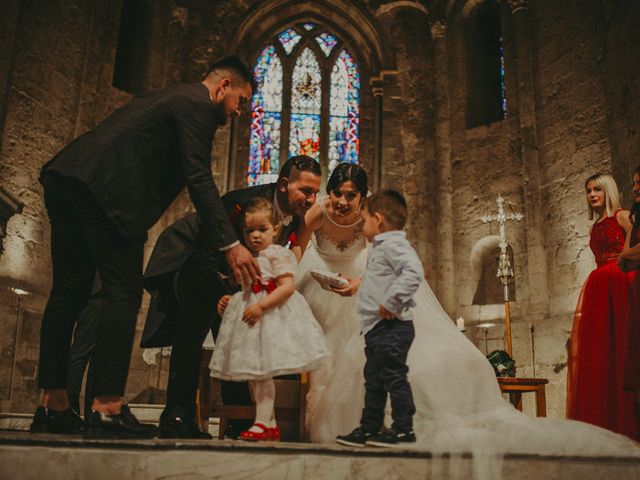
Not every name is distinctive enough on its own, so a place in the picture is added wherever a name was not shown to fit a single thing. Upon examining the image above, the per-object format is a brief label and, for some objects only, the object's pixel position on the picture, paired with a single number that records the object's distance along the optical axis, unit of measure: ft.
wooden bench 17.69
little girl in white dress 9.07
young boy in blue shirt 8.16
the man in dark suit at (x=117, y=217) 8.04
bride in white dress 7.71
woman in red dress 14.14
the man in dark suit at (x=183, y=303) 9.32
